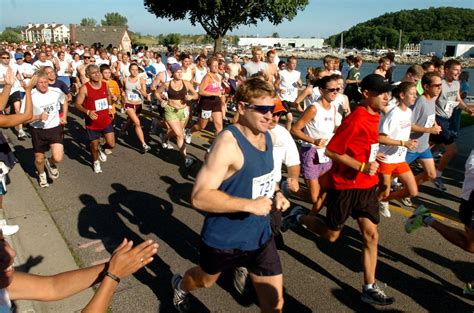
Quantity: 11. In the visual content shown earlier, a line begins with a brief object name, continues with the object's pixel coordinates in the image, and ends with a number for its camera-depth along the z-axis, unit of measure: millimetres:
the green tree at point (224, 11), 26953
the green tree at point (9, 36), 102688
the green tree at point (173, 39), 120488
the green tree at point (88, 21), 187725
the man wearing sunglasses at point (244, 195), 2492
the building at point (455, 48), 112750
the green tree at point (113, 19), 175625
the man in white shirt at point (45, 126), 6305
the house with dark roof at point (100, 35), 79000
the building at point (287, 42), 168162
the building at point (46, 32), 174750
